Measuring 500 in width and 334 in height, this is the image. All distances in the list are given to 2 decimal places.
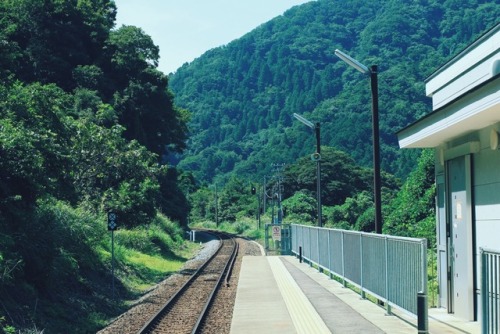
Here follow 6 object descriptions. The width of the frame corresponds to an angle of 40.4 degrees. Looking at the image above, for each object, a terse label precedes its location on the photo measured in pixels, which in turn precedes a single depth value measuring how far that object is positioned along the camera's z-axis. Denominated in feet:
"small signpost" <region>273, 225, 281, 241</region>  127.24
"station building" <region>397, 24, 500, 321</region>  35.45
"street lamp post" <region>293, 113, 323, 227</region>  105.48
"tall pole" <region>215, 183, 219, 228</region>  349.82
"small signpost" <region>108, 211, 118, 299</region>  74.69
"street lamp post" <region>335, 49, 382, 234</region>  57.93
